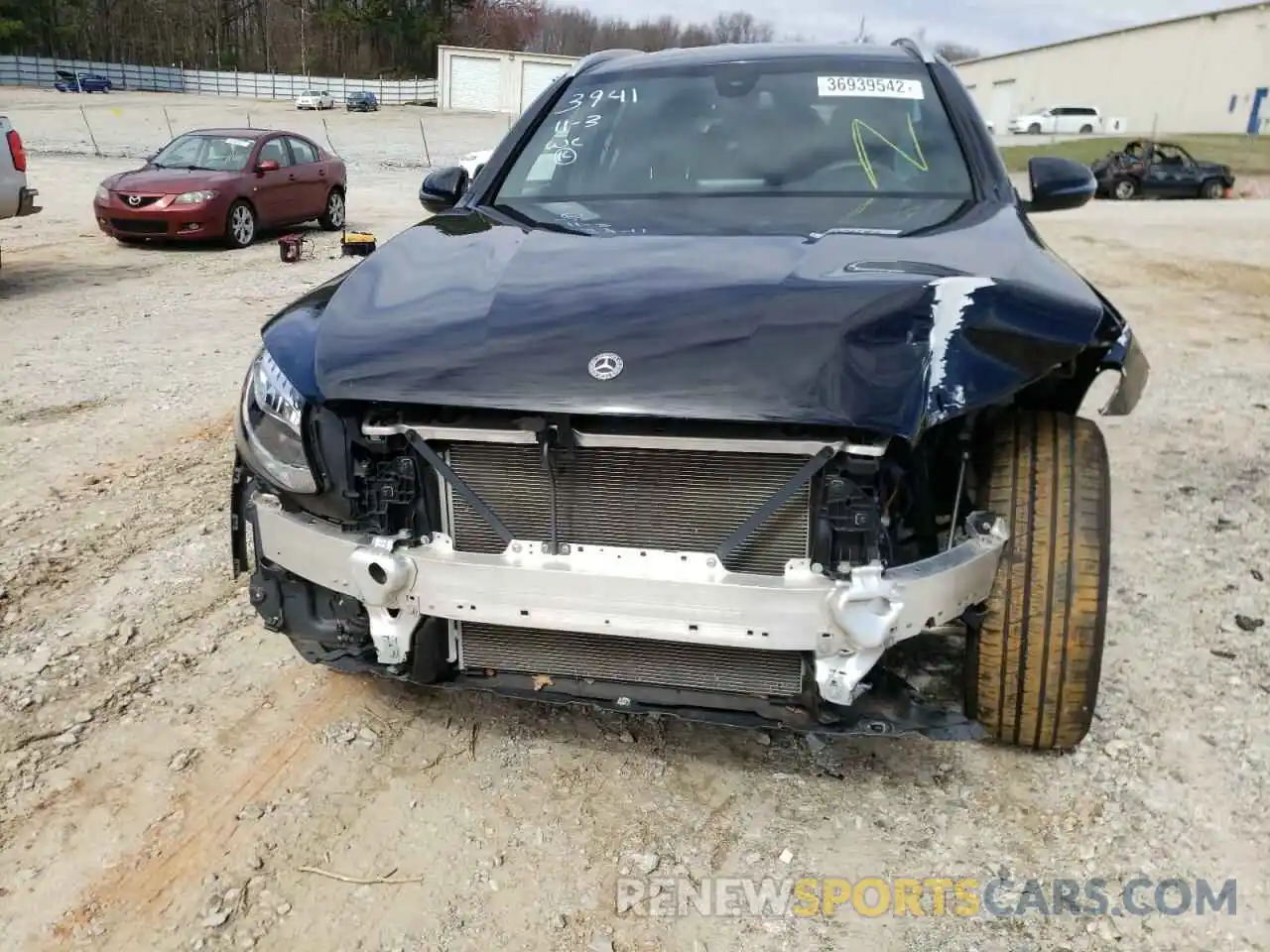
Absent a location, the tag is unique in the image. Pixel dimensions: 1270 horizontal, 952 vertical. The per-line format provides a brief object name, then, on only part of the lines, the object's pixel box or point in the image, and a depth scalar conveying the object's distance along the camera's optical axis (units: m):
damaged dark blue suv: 2.15
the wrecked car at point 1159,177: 23.25
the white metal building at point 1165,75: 44.81
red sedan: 12.11
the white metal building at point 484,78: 54.41
